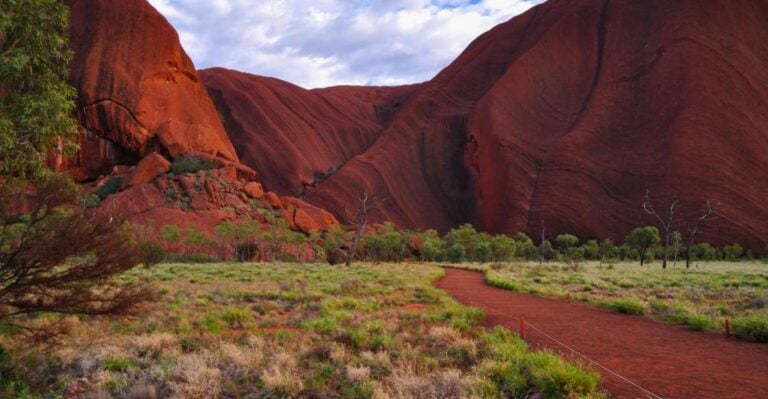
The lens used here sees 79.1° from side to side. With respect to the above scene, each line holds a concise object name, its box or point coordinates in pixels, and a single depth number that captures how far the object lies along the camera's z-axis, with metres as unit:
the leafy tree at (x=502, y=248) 62.51
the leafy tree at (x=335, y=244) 51.81
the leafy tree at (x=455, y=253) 65.12
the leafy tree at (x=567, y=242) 65.56
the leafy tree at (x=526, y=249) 66.44
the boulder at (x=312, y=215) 69.94
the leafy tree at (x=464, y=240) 66.44
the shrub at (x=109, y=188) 61.09
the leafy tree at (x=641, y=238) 60.09
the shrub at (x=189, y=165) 65.00
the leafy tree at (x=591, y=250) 65.06
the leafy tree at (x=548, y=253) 66.94
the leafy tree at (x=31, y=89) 9.08
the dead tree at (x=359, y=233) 35.86
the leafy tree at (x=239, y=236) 55.22
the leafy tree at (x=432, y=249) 66.06
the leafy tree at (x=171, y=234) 49.88
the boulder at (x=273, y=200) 69.62
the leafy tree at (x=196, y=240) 51.83
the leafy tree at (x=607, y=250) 64.94
